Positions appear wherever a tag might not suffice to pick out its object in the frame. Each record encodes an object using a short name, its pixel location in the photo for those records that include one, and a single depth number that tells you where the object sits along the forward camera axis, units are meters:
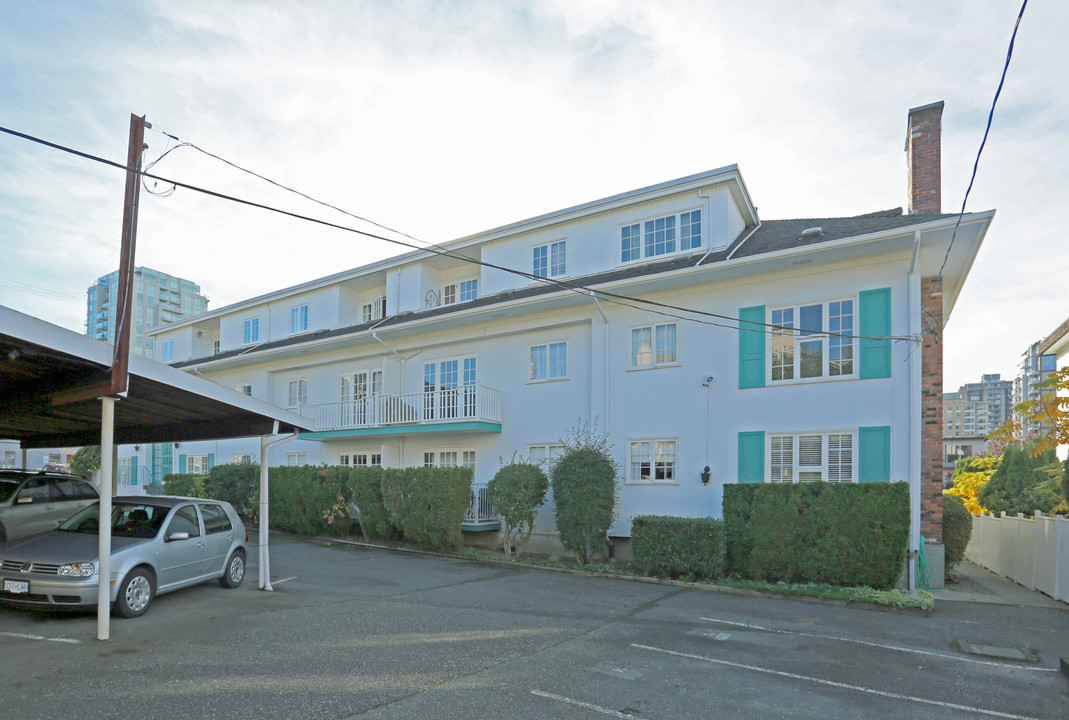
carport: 7.37
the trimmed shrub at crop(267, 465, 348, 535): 18.09
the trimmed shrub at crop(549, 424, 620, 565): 14.12
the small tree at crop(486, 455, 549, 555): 15.05
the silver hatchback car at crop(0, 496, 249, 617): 8.00
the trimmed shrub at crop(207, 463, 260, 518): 20.73
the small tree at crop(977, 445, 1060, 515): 18.73
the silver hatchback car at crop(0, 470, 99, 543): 11.97
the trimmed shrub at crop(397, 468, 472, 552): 15.63
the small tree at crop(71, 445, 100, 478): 32.19
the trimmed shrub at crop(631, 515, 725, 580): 12.39
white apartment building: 13.12
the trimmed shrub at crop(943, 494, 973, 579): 13.59
